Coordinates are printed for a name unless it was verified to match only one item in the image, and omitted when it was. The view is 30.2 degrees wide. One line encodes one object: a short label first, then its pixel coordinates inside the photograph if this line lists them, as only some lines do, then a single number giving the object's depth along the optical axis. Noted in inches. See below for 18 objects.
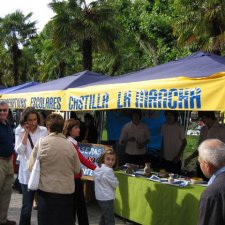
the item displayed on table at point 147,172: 236.9
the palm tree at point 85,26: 792.9
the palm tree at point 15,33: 1219.2
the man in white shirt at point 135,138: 303.1
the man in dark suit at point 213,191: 99.0
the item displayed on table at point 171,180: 215.6
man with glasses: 223.3
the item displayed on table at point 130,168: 249.6
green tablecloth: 200.4
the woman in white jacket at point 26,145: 201.6
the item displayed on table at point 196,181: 216.2
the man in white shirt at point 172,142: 292.0
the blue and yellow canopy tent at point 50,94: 307.9
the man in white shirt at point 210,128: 252.3
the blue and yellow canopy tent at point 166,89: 173.8
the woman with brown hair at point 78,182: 200.1
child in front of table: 206.7
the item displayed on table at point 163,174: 232.2
